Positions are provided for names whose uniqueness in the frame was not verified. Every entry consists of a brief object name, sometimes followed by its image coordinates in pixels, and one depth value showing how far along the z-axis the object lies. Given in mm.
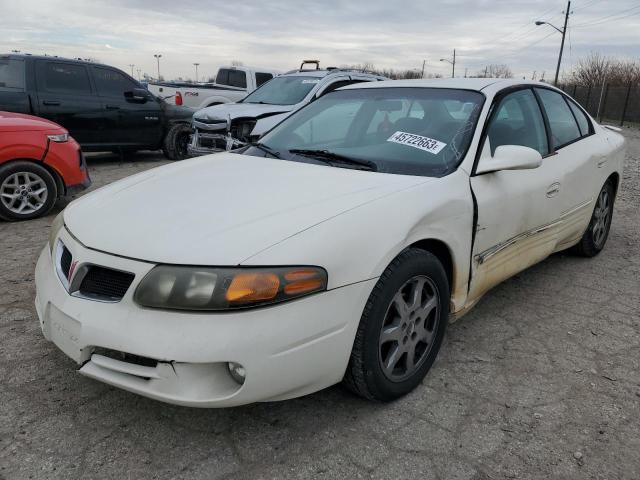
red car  5242
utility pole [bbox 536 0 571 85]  36406
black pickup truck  7789
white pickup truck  11914
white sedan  1875
